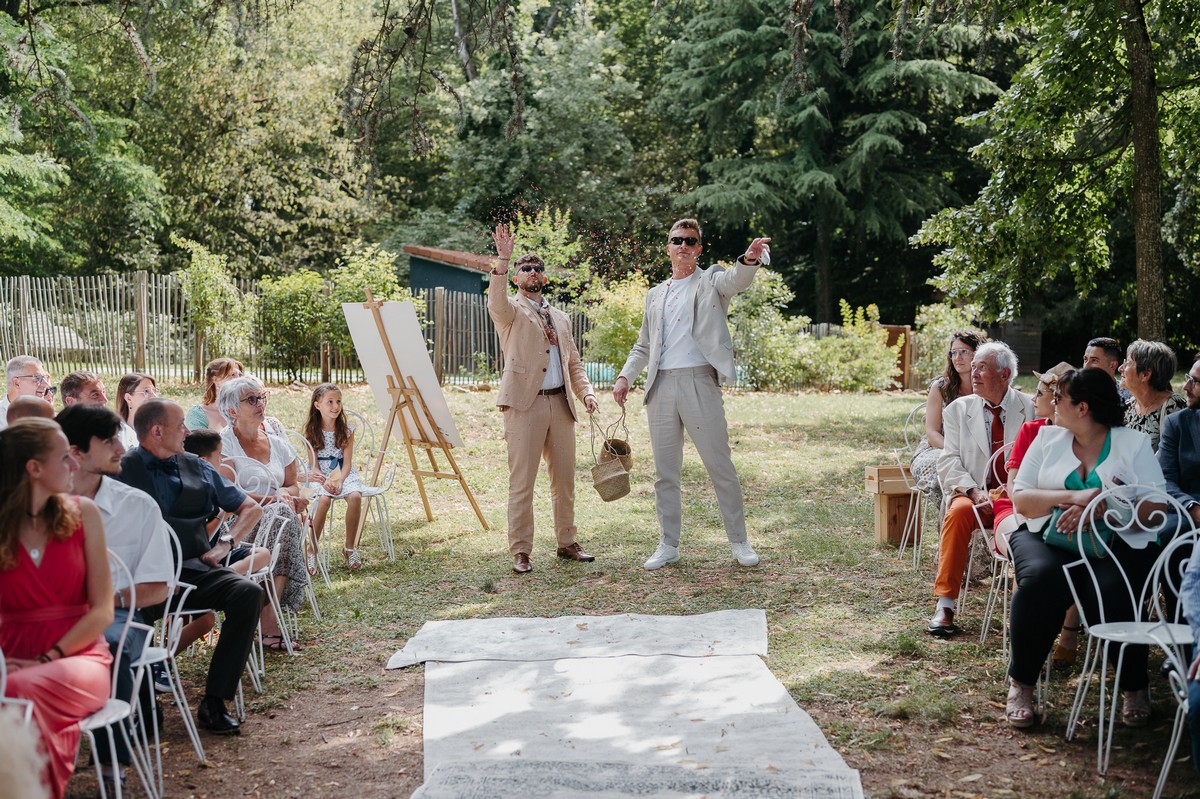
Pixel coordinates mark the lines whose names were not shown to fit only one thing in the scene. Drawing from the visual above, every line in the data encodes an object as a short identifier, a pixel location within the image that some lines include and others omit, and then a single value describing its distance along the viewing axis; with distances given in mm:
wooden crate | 7617
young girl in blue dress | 7266
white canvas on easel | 8000
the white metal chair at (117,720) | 3219
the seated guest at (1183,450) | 4691
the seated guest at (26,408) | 4145
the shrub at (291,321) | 16719
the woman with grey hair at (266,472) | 5555
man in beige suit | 7059
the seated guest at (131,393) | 6105
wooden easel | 8125
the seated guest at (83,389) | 5715
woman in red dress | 3229
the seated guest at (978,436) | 5641
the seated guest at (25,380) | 6160
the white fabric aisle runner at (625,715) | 4016
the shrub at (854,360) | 19984
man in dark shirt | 4336
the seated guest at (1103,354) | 5906
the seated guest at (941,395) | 6516
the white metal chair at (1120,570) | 3883
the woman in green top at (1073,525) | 4254
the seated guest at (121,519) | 3715
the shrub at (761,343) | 19531
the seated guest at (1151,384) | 5258
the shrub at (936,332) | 20359
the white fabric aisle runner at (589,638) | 5293
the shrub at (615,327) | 17797
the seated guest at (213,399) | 6500
